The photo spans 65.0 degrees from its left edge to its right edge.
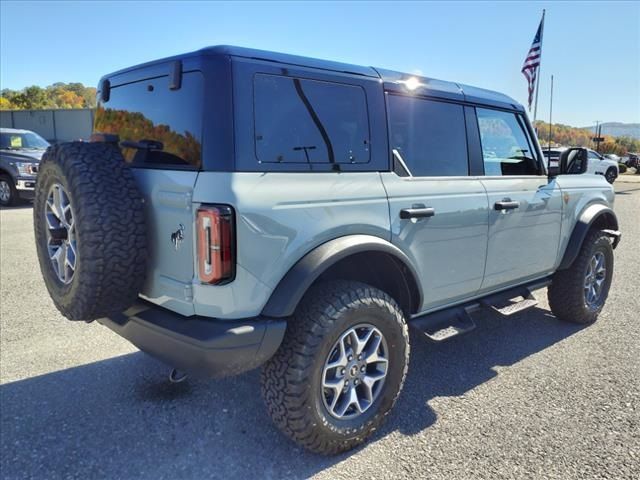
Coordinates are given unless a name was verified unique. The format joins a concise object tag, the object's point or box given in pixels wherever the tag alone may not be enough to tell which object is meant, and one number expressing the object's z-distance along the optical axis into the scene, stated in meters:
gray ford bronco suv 2.23
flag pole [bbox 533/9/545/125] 15.54
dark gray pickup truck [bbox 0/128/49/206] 11.45
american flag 15.64
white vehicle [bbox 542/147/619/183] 23.10
